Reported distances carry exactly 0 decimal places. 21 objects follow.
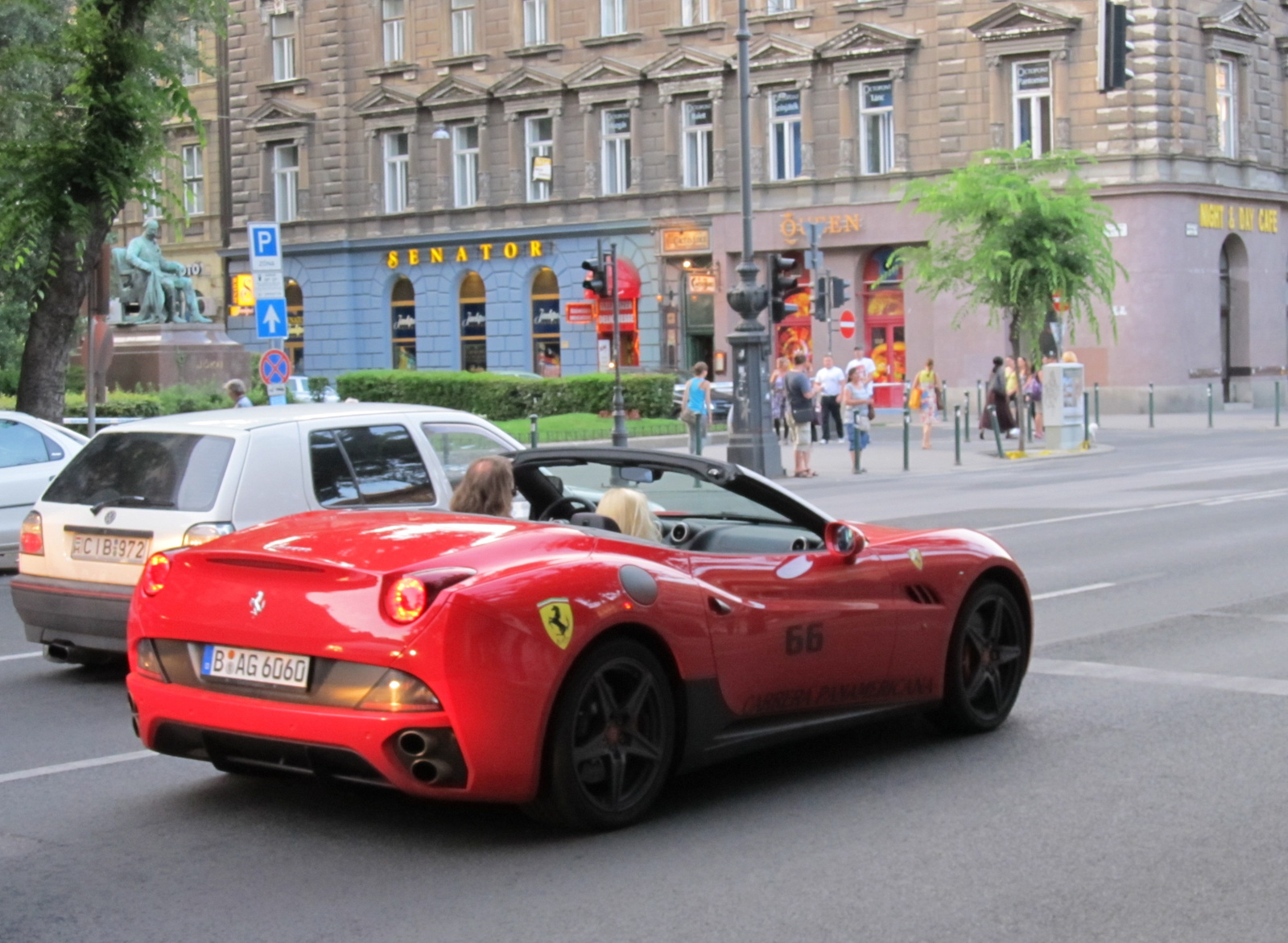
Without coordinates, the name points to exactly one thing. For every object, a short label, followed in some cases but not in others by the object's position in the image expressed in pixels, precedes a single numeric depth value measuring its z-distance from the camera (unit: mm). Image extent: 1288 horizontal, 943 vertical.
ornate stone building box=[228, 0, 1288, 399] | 43094
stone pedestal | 34125
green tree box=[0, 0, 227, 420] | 18750
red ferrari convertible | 5594
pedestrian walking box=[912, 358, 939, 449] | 33219
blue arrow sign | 20781
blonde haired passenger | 6719
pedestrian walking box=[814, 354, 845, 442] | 36062
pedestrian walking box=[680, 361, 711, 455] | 29766
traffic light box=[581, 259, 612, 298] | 29188
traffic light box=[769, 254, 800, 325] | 26062
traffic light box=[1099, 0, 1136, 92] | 25531
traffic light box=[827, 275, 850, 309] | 30734
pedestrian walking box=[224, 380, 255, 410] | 20797
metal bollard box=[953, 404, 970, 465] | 28773
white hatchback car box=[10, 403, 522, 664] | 9016
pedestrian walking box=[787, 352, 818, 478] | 27000
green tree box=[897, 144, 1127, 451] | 31609
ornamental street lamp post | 26016
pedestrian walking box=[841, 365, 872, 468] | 28172
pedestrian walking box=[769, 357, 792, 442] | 34656
